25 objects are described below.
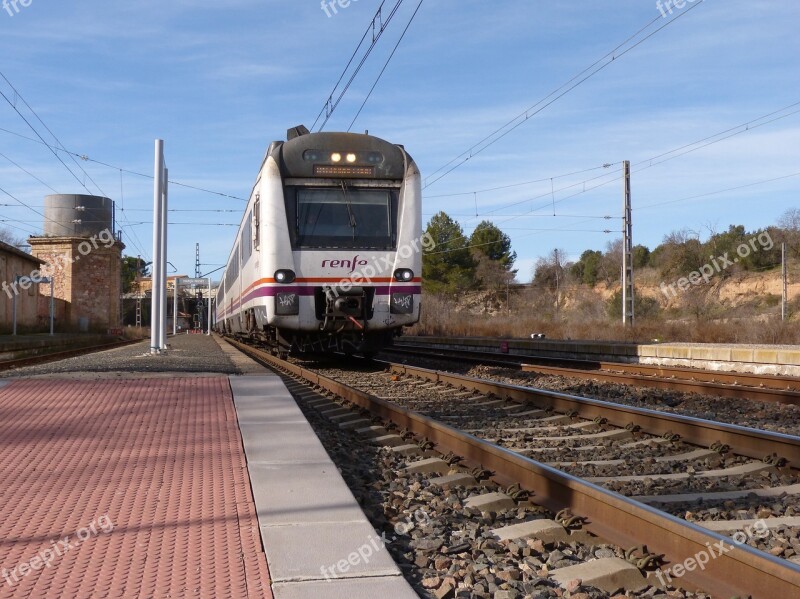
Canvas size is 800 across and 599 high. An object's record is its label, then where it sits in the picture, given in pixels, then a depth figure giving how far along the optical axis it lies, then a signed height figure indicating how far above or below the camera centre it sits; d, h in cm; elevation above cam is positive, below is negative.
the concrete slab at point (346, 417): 840 -98
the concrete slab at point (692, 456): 582 -98
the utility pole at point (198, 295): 8749 +371
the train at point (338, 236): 1268 +144
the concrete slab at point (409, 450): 642 -102
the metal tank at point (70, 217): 5403 +751
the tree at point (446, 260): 5750 +475
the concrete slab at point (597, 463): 568 -100
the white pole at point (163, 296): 2127 +81
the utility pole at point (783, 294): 3781 +142
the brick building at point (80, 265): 5159 +401
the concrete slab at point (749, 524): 403 -103
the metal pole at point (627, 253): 2966 +270
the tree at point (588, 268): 7675 +549
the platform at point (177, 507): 322 -96
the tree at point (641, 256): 7454 +638
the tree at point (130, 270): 9221 +710
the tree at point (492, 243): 6506 +668
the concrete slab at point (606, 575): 337 -108
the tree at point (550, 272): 7662 +507
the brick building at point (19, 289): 4019 +200
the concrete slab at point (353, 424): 791 -99
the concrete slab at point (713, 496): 460 -102
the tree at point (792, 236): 5509 +609
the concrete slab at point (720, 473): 516 -100
